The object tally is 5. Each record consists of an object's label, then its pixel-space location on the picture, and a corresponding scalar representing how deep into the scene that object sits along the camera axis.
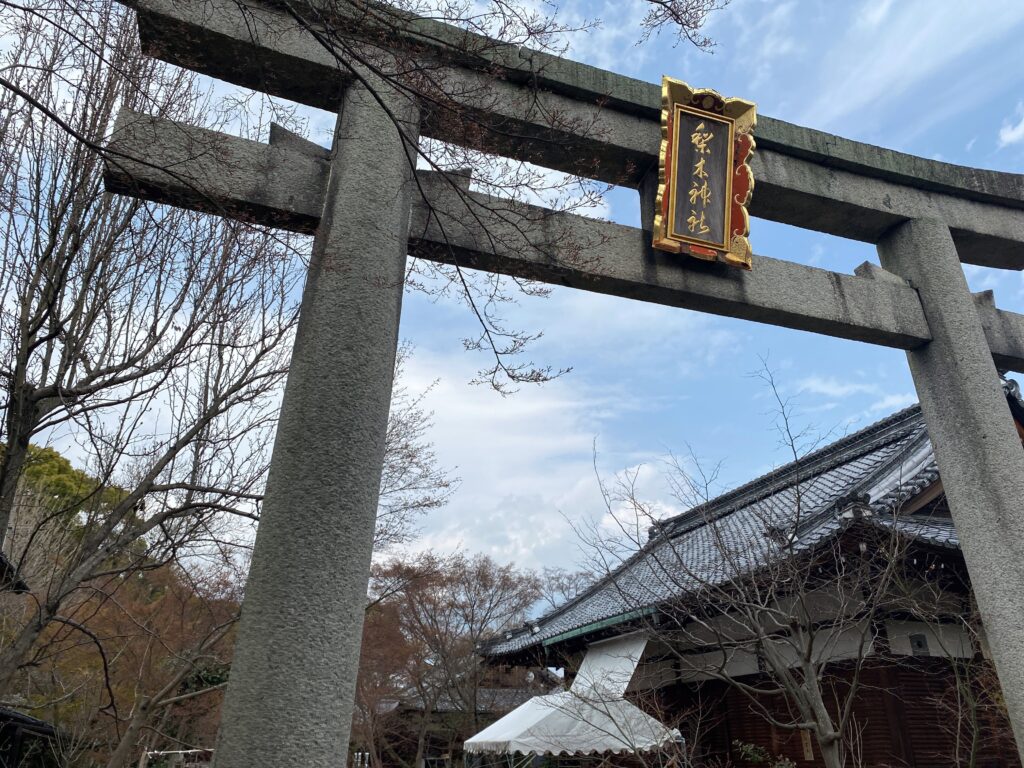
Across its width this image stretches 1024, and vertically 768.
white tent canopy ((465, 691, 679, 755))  7.73
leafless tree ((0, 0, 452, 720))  4.26
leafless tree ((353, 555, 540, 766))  19.66
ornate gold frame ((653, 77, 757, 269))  4.61
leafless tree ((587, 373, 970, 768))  4.32
